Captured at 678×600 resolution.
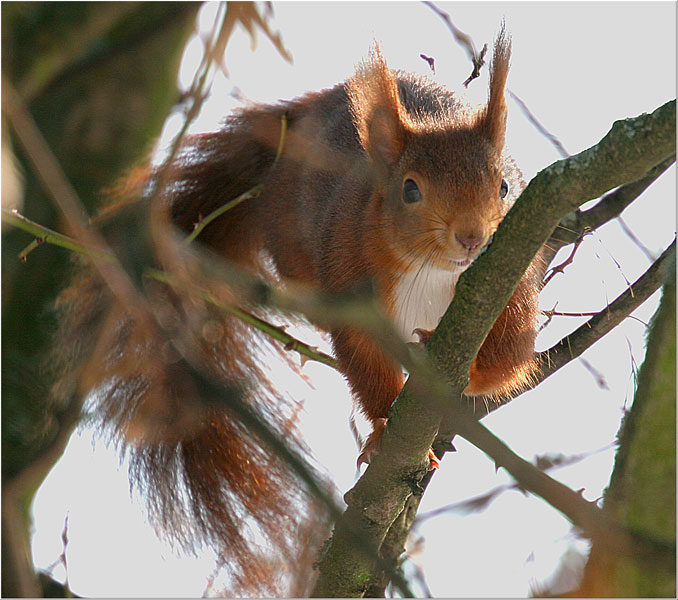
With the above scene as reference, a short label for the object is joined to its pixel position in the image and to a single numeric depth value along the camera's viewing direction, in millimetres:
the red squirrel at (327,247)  5423
